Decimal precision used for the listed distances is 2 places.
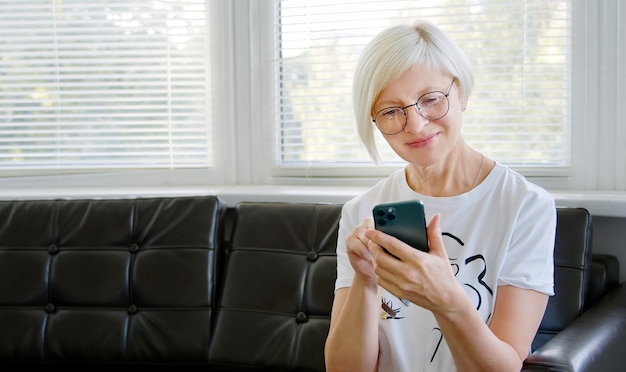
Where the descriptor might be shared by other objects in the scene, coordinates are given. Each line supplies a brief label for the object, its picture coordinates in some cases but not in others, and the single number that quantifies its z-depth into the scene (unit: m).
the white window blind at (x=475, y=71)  2.46
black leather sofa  2.15
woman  1.55
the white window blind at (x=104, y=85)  2.84
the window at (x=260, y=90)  2.45
